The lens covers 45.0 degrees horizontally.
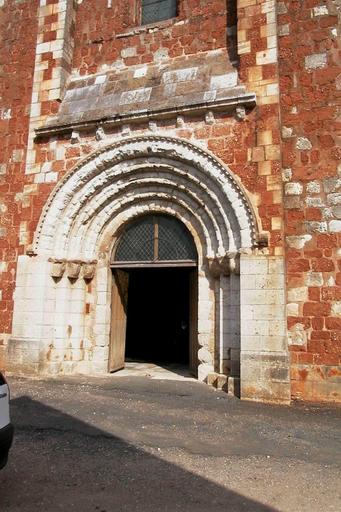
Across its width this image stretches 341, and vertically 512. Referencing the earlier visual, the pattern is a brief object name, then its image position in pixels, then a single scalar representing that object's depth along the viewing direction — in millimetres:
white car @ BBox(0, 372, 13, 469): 2566
